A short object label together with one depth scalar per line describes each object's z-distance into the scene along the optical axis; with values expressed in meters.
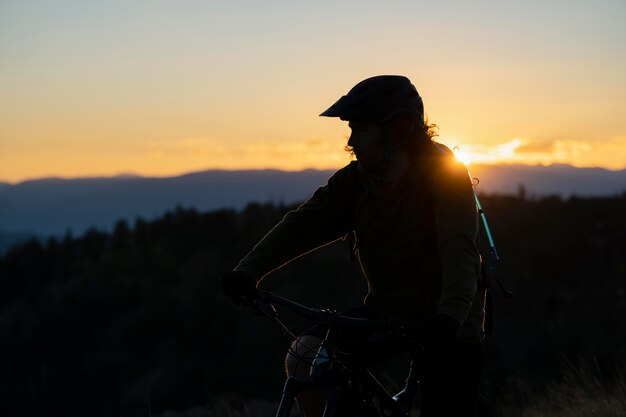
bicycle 3.86
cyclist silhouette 4.39
